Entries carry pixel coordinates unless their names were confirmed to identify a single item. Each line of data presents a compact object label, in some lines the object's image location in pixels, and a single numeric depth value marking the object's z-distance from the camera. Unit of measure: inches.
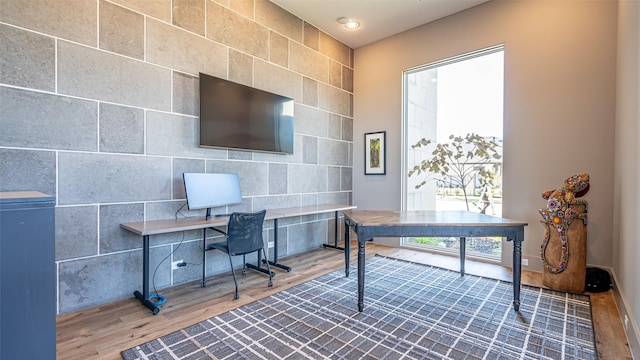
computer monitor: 118.3
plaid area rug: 76.1
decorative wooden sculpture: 114.1
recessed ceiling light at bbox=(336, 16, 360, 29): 174.1
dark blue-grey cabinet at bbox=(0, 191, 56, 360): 52.3
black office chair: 111.0
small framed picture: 198.7
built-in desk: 97.8
